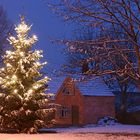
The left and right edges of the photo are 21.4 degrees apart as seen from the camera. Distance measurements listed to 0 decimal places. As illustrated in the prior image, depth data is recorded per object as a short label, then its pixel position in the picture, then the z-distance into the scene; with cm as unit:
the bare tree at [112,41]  1674
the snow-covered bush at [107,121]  4413
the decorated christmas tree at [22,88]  2349
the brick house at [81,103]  4615
